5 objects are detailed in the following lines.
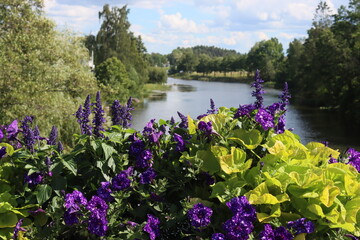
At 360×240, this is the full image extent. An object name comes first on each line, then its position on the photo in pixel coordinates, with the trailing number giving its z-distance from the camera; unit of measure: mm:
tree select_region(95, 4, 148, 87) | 45531
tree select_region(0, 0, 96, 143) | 14891
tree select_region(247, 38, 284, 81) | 87188
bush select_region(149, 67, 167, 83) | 70688
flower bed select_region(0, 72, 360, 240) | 2389
